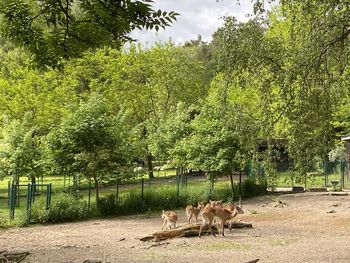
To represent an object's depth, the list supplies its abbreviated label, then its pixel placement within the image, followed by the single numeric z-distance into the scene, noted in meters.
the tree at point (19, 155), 22.22
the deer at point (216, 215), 14.25
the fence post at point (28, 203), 17.57
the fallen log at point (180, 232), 13.52
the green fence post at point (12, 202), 17.79
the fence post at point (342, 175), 30.27
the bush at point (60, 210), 18.14
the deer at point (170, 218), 14.59
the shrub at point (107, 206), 20.08
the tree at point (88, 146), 19.97
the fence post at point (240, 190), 24.48
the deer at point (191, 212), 16.08
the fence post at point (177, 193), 22.11
